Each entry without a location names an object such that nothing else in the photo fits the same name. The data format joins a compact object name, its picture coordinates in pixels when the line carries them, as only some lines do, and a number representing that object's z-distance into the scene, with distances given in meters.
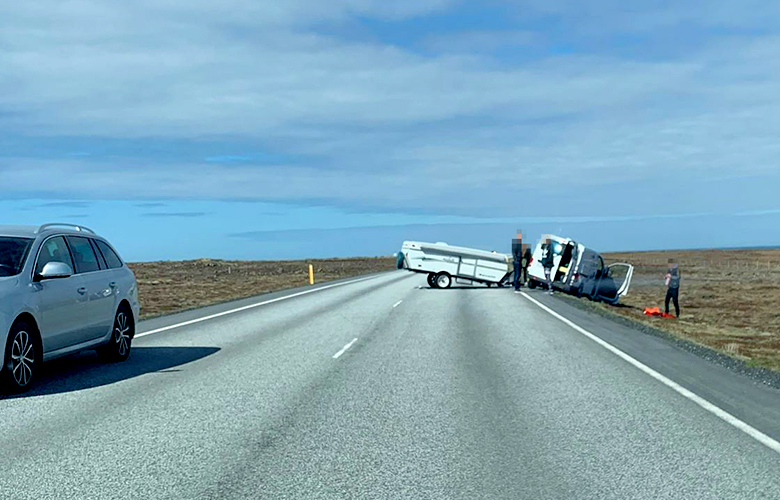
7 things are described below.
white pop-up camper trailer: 37.22
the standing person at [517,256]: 34.47
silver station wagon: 10.00
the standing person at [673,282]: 27.30
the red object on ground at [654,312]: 28.35
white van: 32.62
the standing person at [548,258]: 33.34
